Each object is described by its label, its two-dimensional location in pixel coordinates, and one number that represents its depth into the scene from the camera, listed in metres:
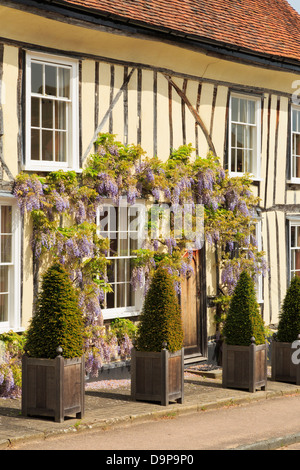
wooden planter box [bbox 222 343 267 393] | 12.55
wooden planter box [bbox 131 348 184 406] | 11.11
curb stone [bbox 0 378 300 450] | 8.87
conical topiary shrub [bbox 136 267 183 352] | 11.34
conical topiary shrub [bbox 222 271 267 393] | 12.60
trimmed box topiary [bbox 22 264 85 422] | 9.82
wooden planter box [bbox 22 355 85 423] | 9.77
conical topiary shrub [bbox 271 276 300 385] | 13.67
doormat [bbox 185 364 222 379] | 14.26
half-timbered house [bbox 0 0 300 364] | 12.04
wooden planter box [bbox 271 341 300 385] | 13.67
